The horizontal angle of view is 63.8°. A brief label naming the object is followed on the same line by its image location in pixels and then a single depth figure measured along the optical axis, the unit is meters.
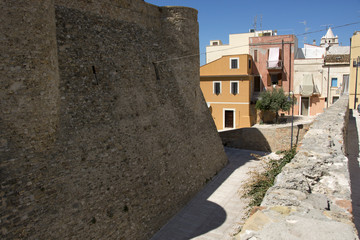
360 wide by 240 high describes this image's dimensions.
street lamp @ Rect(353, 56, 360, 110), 20.86
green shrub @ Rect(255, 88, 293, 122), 20.38
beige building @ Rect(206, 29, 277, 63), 25.03
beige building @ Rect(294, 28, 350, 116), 23.06
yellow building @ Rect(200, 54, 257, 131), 21.73
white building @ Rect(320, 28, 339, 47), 49.03
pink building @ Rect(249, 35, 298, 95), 22.97
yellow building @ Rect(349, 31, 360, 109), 22.08
